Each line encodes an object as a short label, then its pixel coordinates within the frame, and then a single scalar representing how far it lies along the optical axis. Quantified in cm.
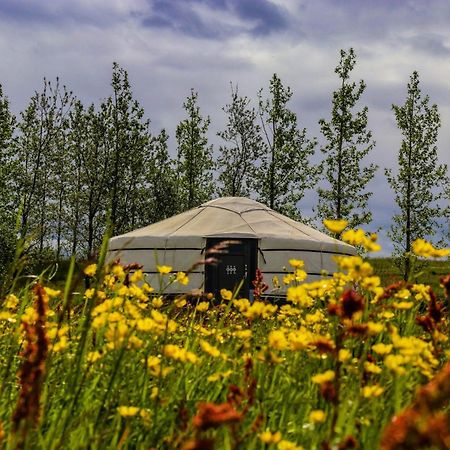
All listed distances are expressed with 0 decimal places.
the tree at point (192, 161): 2936
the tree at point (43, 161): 2773
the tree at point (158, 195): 3044
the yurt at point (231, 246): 1919
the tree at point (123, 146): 2798
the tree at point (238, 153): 2822
